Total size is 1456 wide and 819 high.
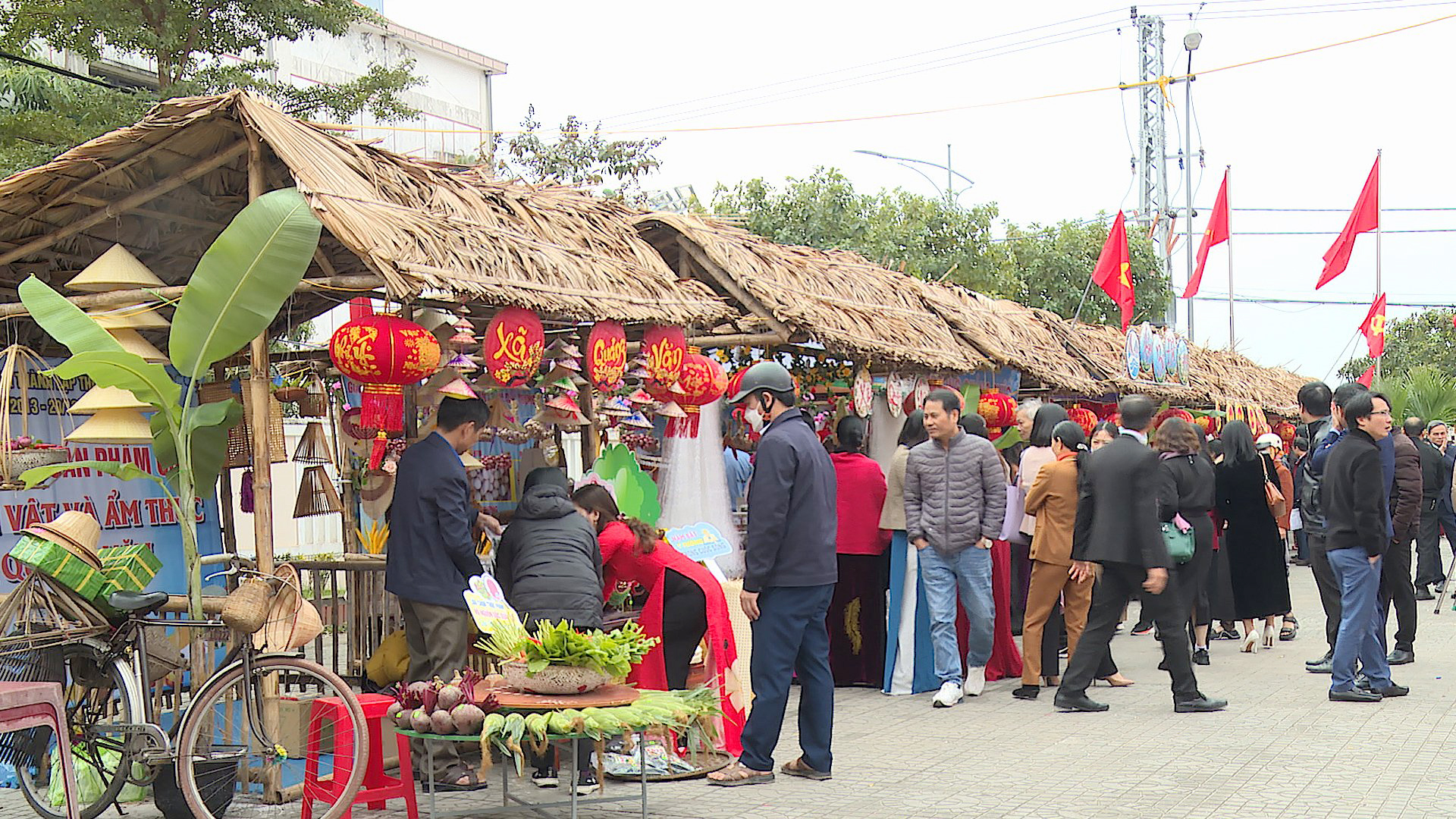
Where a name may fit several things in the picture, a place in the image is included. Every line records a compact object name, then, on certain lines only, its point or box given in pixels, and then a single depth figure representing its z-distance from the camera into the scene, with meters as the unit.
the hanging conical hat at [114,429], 6.37
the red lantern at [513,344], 7.22
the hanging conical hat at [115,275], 6.62
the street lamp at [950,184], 29.19
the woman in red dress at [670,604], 6.97
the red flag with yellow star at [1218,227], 22.17
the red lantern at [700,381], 8.80
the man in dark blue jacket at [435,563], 6.45
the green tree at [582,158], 23.23
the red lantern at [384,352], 6.31
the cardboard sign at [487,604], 5.75
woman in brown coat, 9.20
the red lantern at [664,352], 8.48
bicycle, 5.73
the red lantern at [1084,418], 16.02
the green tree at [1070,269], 26.75
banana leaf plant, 5.80
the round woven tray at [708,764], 6.87
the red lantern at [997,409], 13.16
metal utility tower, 25.58
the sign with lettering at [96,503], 7.02
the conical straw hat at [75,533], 5.78
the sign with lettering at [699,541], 8.09
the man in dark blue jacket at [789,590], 6.61
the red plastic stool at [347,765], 5.74
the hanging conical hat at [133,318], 6.66
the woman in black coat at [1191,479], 9.62
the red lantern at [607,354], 7.91
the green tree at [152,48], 15.24
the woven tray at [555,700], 5.32
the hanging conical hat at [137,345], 6.64
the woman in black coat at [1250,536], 11.15
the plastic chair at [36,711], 4.50
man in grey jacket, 8.95
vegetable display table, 5.38
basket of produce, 5.41
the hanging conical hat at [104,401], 6.39
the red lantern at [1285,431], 24.28
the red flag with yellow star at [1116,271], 18.31
